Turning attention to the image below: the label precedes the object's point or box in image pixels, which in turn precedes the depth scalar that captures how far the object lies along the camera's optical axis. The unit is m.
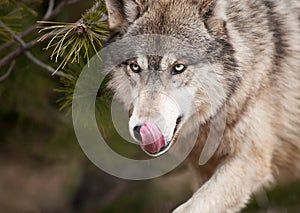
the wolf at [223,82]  8.10
